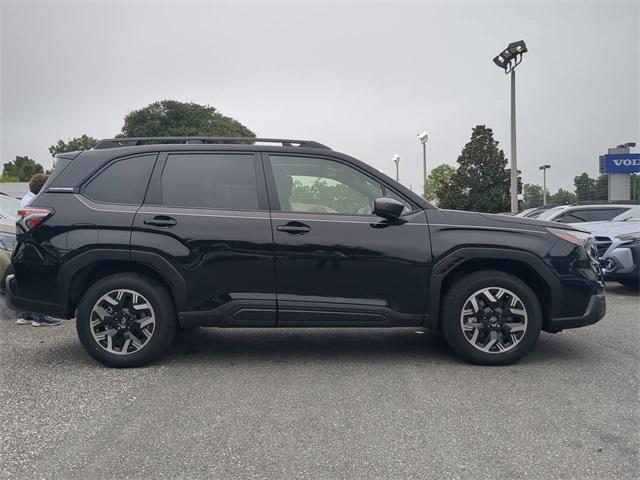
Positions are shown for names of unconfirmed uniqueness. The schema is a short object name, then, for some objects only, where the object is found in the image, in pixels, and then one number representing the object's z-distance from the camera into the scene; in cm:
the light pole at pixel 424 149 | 3338
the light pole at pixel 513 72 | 2042
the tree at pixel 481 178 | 3434
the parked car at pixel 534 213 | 1628
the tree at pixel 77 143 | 7281
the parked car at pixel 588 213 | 1287
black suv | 479
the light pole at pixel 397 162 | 4054
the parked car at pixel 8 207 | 811
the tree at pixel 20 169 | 8619
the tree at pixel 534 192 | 10144
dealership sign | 2628
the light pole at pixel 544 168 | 5676
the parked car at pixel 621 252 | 871
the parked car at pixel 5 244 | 659
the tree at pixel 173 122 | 5518
